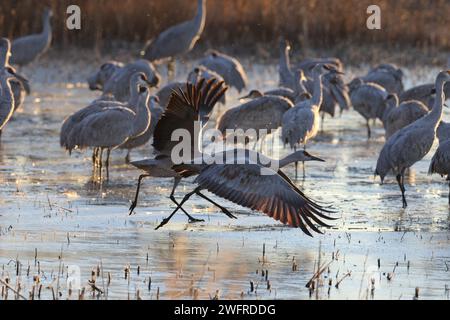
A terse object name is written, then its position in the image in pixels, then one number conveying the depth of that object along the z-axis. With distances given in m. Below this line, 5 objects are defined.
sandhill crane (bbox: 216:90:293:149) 14.38
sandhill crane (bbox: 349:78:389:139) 16.72
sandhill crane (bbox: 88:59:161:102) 17.08
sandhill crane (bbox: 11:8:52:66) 21.56
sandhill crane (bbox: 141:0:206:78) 21.56
